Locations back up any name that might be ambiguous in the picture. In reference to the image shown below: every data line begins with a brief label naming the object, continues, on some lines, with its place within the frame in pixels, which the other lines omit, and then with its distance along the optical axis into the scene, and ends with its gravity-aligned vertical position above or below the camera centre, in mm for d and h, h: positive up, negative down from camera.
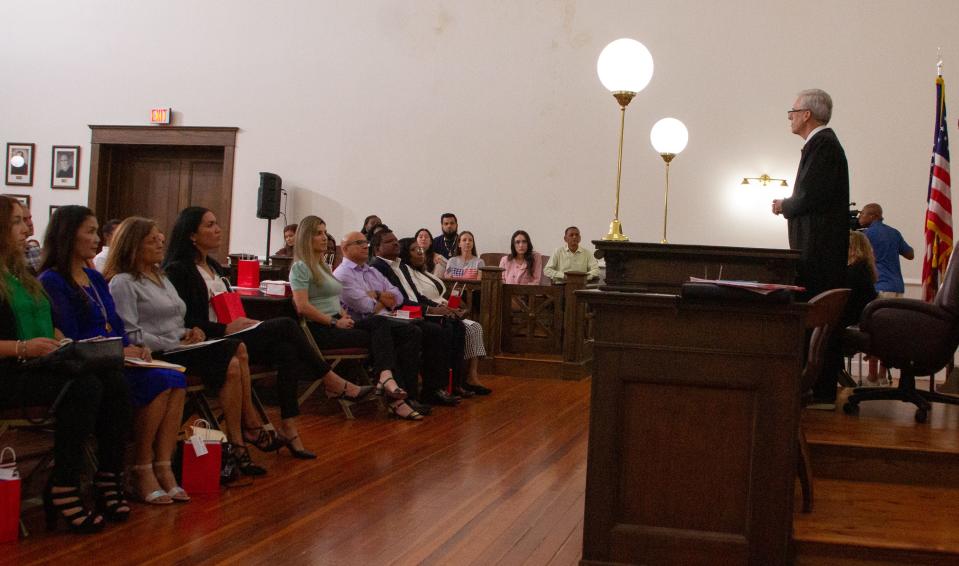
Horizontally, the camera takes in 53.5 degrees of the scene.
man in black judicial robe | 4168 +318
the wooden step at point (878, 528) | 2844 -778
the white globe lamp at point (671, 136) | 5898 +807
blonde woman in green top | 5461 -485
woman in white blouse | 6766 -304
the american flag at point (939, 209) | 7094 +556
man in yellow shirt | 9688 -7
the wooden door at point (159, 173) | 11750 +749
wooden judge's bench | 2770 -481
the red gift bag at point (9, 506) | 3004 -897
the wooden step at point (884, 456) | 3463 -648
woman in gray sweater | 3906 -380
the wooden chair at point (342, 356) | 5300 -659
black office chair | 4305 -264
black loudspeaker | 10844 +482
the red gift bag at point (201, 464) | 3727 -903
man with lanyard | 10391 +157
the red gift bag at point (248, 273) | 5758 -217
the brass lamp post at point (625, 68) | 3951 +810
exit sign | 11703 +1434
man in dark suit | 6250 -569
